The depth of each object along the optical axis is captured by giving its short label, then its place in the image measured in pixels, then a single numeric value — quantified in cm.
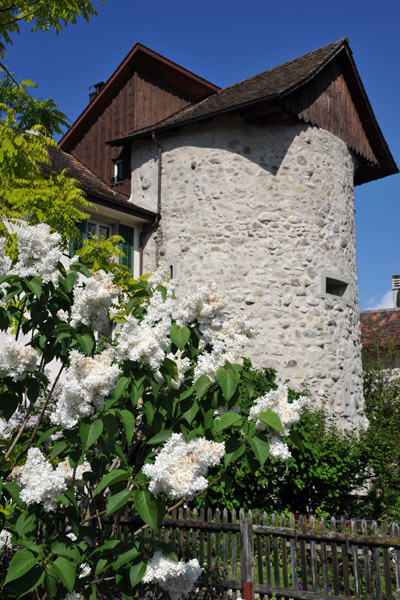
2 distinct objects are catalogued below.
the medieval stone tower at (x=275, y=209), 1159
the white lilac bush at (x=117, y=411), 265
